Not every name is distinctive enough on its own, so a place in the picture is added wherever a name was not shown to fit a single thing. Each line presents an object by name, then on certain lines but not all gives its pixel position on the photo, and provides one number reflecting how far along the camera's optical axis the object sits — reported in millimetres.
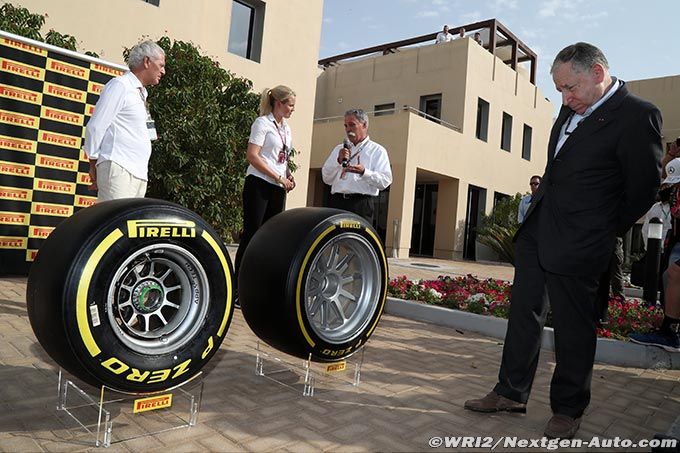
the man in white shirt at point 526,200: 9085
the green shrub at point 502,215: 18458
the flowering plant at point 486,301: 5371
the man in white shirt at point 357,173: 4629
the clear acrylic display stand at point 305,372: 3339
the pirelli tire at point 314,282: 2986
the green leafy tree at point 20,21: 7806
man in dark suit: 2721
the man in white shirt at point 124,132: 3584
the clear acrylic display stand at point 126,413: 2434
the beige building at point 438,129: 16641
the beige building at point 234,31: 10125
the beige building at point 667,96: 24688
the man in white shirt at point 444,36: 19330
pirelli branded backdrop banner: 5863
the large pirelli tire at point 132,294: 2221
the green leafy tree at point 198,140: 9227
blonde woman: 4762
